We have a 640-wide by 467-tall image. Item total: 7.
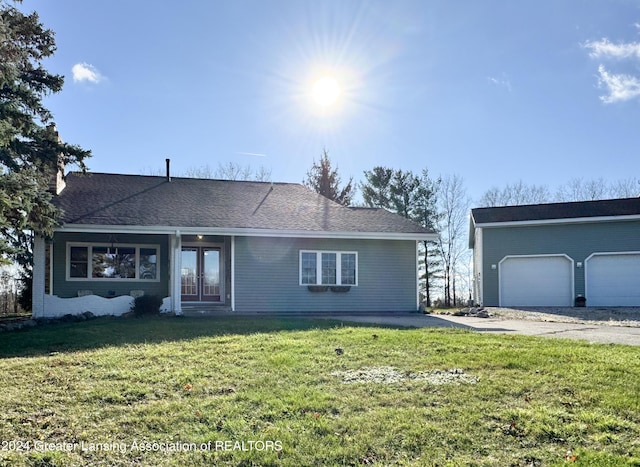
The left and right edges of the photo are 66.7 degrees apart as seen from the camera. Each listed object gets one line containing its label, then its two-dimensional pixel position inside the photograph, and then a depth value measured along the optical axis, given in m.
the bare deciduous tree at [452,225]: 32.28
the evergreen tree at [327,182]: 30.94
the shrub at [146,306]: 12.78
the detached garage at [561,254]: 18.28
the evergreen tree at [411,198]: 31.05
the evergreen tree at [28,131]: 8.62
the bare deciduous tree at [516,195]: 34.69
